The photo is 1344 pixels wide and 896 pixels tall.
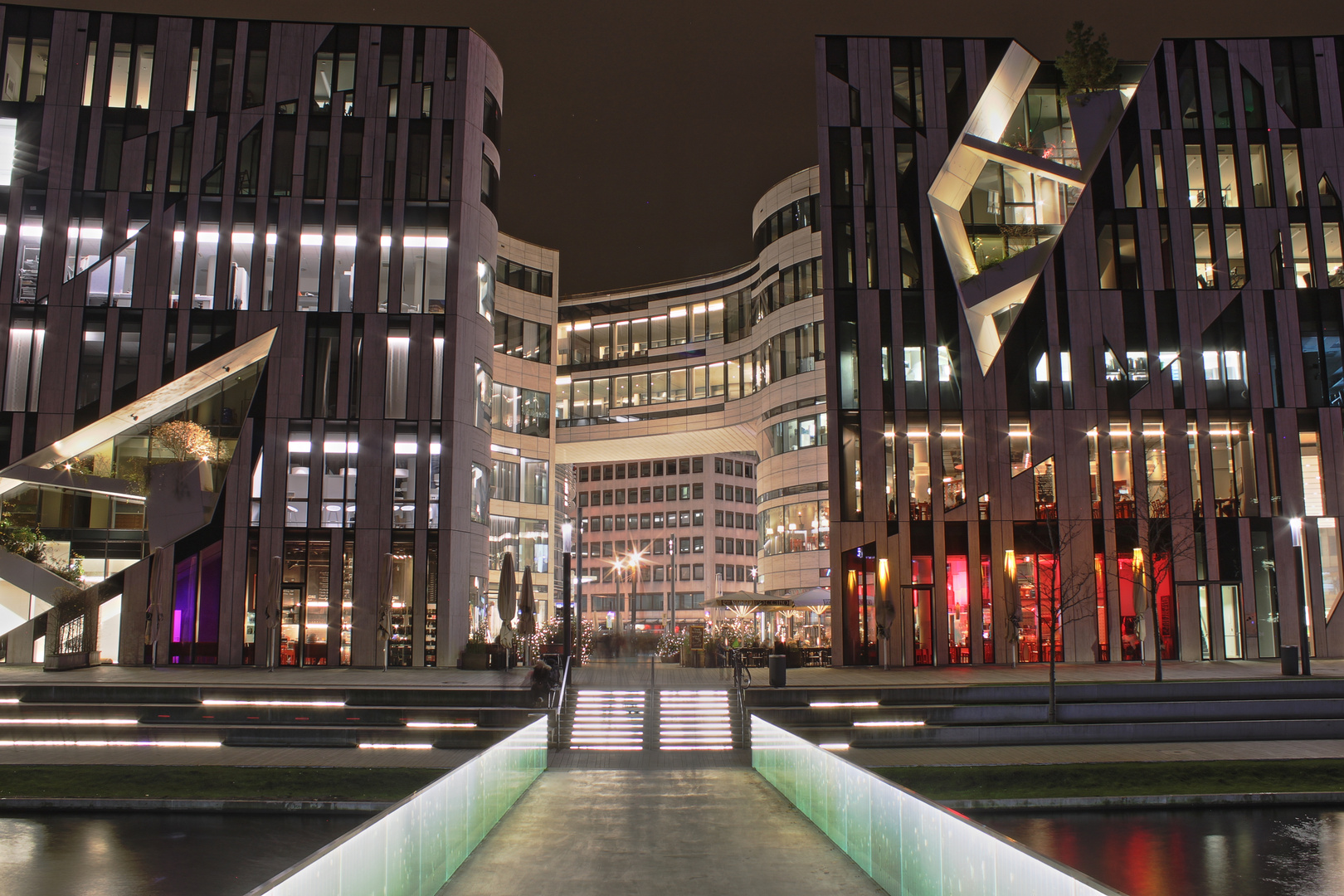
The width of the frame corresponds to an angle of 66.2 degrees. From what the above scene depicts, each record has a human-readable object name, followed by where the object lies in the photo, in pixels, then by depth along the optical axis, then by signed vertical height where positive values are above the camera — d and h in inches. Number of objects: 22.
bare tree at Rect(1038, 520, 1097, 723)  1268.5 +47.6
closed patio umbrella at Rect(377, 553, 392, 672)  1222.9 +7.7
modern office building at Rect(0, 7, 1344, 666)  1269.7 +341.6
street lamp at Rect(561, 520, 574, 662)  984.3 +14.4
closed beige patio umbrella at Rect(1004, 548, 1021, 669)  1256.2 +23.4
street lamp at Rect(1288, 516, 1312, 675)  1028.2 +16.5
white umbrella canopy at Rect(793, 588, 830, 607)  1373.0 +12.1
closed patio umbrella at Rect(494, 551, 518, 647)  1021.8 +11.8
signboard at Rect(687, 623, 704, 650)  1367.5 -39.0
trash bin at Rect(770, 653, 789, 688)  953.5 -57.2
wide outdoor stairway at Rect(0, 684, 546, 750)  776.9 -88.0
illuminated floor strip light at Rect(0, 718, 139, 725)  789.2 -90.0
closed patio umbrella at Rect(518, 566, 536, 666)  1049.5 -3.8
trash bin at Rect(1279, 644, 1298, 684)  1015.0 -48.9
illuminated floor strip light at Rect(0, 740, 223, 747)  756.6 -101.9
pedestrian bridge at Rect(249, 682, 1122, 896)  272.1 -99.6
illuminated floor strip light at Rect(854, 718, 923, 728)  847.1 -94.6
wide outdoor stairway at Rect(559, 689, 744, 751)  842.2 -96.1
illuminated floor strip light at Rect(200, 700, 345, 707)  857.3 -81.2
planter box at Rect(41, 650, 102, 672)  1104.2 -61.3
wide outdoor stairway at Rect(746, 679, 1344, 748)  797.9 -85.2
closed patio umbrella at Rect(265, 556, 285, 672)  1127.0 +10.2
